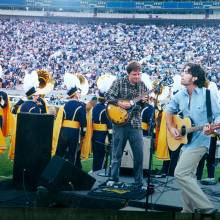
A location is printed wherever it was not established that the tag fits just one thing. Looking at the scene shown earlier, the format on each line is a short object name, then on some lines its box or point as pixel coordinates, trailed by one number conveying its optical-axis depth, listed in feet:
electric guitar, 19.94
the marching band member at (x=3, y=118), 29.50
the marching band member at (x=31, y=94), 27.12
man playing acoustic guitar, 15.62
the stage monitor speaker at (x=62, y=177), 17.93
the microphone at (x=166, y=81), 18.41
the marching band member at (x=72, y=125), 25.89
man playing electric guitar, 20.11
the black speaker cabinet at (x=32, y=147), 20.22
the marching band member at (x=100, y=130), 27.55
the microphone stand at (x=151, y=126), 16.91
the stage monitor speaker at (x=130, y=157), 23.21
